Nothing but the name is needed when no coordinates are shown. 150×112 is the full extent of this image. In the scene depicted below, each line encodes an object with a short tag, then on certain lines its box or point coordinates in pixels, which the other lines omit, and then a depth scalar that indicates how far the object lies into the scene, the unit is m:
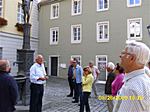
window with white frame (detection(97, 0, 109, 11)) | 11.91
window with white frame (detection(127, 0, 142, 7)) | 10.90
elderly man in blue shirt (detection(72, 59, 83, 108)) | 5.18
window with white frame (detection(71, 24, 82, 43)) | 12.70
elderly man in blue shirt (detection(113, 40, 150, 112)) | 1.15
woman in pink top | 2.80
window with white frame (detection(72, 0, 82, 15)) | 12.86
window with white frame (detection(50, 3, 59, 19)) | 13.81
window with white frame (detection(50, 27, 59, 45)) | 13.63
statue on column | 4.70
